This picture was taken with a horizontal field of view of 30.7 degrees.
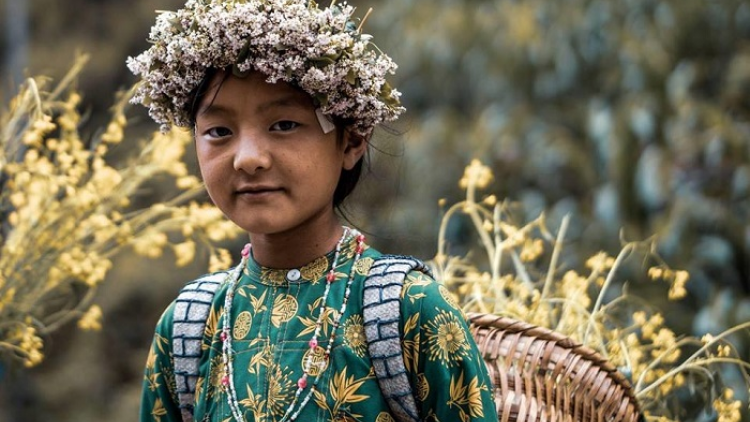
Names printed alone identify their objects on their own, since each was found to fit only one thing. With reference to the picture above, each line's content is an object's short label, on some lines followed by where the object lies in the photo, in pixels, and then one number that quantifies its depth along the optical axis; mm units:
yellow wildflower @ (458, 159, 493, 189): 3307
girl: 2223
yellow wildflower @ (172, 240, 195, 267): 3436
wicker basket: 2646
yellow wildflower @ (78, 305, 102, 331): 3320
